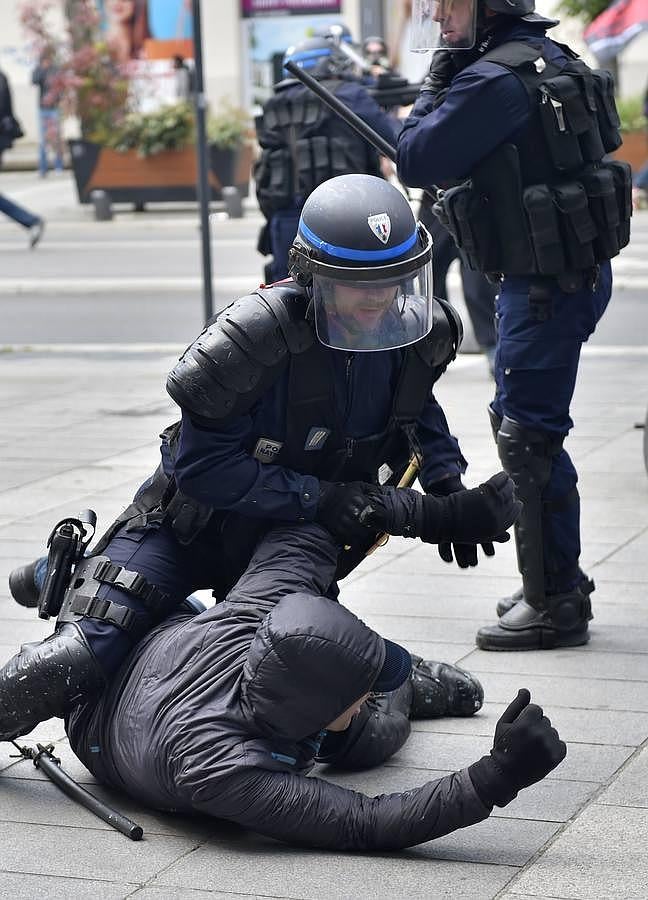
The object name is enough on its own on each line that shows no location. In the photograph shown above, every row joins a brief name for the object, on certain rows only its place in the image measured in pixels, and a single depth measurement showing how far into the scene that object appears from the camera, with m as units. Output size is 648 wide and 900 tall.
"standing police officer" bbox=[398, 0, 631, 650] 4.48
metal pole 10.11
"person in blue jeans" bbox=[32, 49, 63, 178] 23.92
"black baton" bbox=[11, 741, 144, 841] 3.38
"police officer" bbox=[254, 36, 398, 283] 8.72
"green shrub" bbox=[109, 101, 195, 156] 21.45
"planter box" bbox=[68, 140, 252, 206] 21.70
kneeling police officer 3.61
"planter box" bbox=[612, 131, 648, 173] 20.30
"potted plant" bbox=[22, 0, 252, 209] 21.53
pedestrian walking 17.33
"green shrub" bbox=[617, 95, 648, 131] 20.47
